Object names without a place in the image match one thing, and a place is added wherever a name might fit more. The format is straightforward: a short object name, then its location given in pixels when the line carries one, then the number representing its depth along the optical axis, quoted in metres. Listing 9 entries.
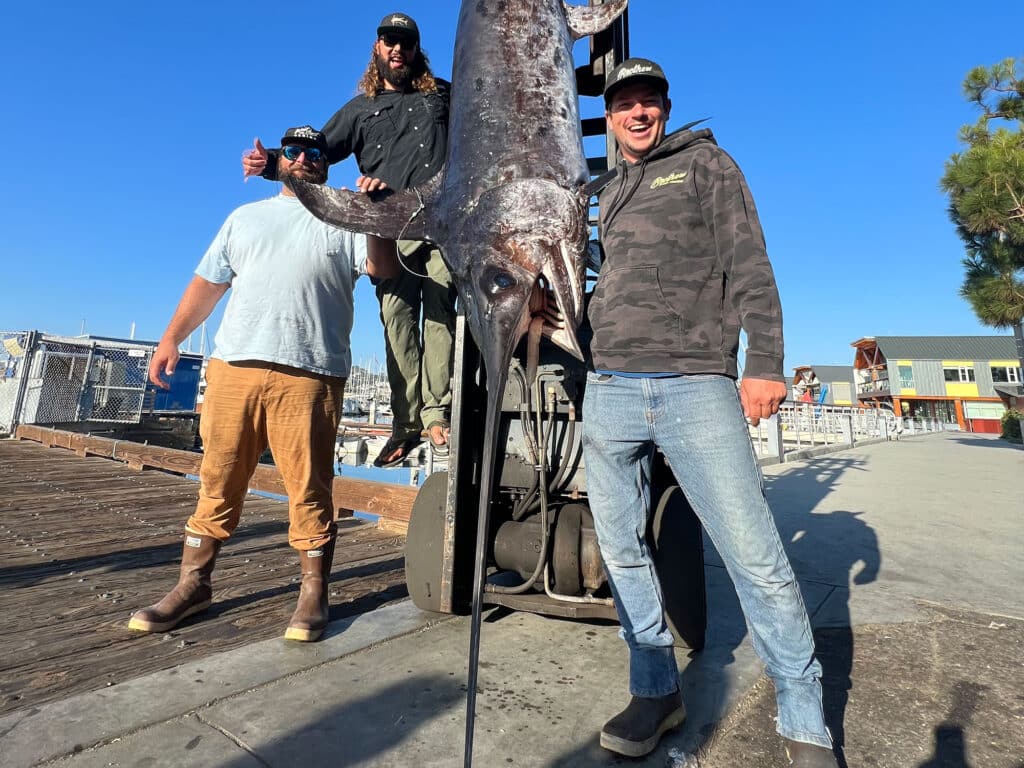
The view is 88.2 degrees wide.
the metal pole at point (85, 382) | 12.42
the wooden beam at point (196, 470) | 4.22
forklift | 1.93
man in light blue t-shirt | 2.27
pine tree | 10.78
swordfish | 1.74
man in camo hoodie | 1.45
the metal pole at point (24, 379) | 11.53
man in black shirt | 2.76
